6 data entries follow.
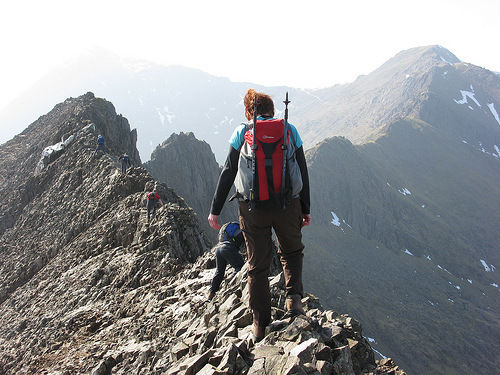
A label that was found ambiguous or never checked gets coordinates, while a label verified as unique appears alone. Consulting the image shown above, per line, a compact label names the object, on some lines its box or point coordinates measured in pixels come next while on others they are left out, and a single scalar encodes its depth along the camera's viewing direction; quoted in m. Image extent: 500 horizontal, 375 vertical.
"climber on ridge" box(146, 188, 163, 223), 20.95
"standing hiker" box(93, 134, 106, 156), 34.34
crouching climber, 10.79
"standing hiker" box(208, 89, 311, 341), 5.99
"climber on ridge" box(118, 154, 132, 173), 28.90
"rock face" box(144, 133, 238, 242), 86.62
